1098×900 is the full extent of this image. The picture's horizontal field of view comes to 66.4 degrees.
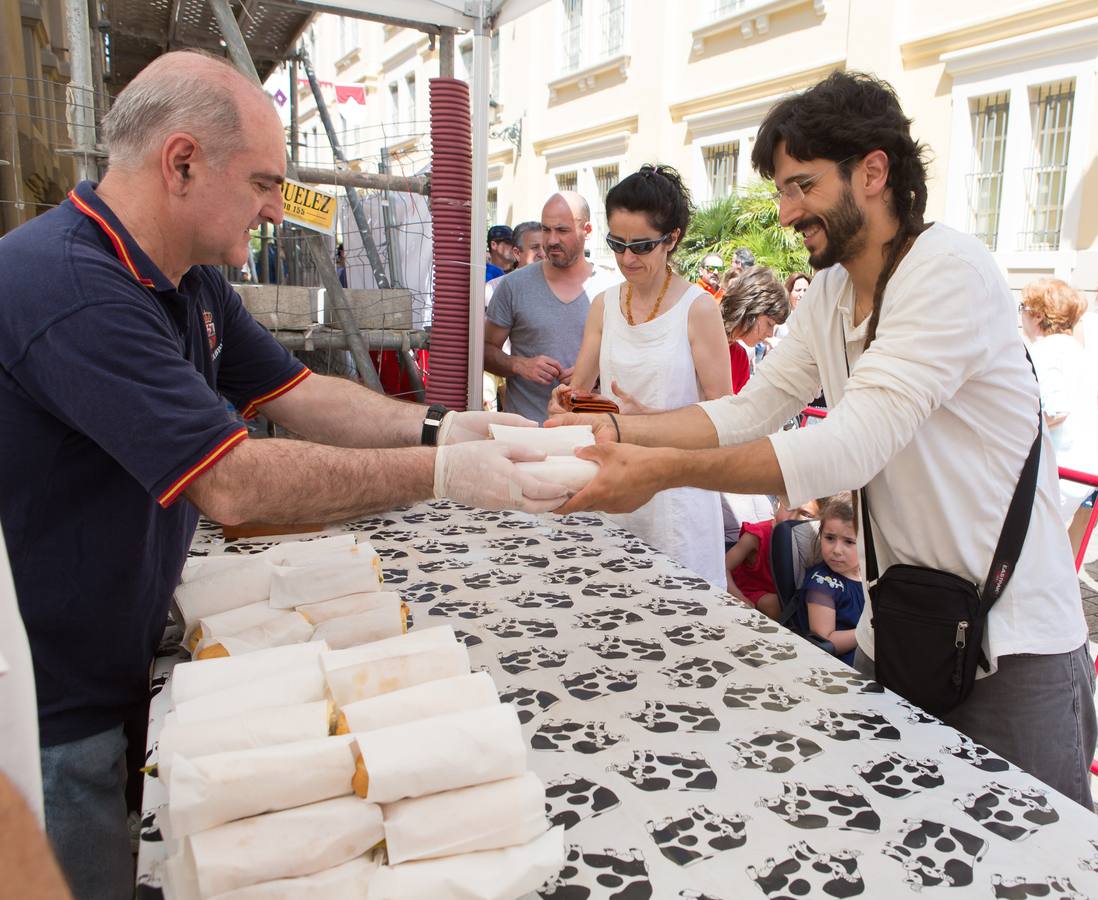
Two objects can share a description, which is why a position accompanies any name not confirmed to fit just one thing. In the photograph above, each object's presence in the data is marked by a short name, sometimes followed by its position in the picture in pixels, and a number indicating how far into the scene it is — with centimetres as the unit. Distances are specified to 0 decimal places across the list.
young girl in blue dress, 333
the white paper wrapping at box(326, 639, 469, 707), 124
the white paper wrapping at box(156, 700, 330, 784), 109
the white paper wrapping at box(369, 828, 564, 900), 98
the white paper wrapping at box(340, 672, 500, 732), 115
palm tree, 1170
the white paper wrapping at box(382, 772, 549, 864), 101
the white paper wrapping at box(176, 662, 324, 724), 118
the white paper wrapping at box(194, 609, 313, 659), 154
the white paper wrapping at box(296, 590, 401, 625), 166
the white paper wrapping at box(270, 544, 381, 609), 168
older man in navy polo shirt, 139
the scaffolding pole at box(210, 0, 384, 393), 362
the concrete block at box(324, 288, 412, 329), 440
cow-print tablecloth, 109
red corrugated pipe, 377
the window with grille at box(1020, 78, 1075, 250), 1012
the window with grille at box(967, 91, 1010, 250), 1074
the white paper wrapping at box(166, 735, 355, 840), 98
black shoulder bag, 168
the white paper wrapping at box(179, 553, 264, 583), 179
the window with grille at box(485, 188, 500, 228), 2114
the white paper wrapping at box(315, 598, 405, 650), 158
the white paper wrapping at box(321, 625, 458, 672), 130
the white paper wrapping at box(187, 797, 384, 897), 95
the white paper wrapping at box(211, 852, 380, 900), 95
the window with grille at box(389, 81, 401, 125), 2198
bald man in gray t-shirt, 399
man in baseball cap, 841
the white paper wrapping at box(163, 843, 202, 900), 98
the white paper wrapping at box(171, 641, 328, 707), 128
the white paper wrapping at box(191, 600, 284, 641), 160
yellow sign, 329
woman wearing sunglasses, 309
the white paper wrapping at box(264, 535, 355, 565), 181
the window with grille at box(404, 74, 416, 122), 2092
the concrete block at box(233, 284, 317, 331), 402
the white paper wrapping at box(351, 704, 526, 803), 103
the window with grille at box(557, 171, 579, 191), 1838
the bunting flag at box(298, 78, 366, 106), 911
